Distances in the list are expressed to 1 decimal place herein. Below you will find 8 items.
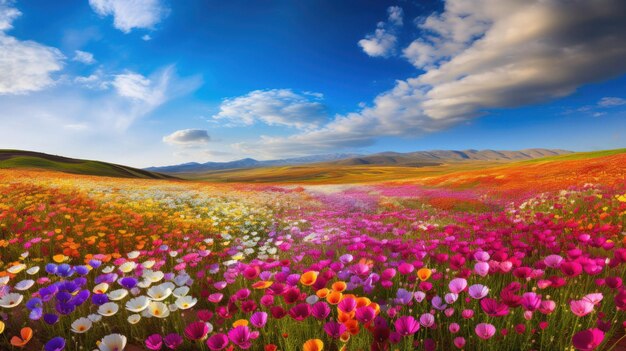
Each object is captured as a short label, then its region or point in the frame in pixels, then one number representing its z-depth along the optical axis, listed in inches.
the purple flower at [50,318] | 99.0
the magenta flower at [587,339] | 66.0
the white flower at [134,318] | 105.3
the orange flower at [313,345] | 76.5
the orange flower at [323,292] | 97.7
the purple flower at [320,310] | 87.4
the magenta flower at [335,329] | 81.7
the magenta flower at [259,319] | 88.0
